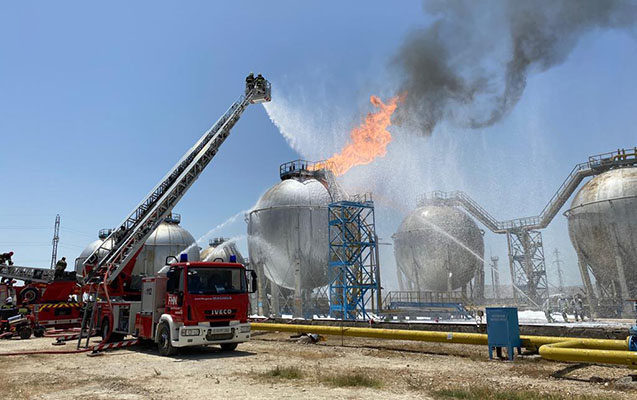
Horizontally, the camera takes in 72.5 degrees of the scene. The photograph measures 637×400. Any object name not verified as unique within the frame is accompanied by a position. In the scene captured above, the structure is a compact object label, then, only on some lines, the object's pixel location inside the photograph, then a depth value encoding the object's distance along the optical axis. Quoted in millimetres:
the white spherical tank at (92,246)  57484
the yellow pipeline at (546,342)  8867
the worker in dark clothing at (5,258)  26969
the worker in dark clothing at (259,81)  25141
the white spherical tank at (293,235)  33281
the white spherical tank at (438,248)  40750
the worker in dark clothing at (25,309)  22500
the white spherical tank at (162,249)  46781
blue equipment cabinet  11422
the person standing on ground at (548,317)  23958
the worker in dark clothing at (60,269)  23719
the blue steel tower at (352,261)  30078
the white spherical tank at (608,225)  29250
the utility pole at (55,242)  60938
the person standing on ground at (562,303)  32312
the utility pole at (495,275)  55844
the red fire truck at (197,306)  13086
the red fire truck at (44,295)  22391
